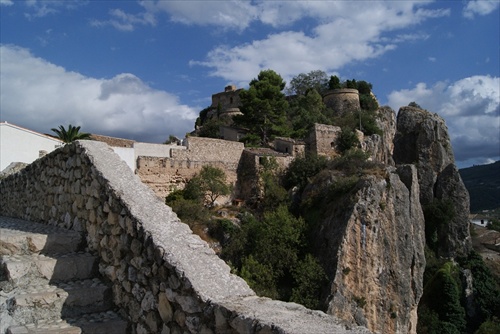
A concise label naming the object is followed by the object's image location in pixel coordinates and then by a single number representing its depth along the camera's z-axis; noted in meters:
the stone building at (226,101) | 40.52
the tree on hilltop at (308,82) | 42.44
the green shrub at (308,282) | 14.88
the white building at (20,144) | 12.70
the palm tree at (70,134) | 17.24
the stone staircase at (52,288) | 3.09
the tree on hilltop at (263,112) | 29.03
